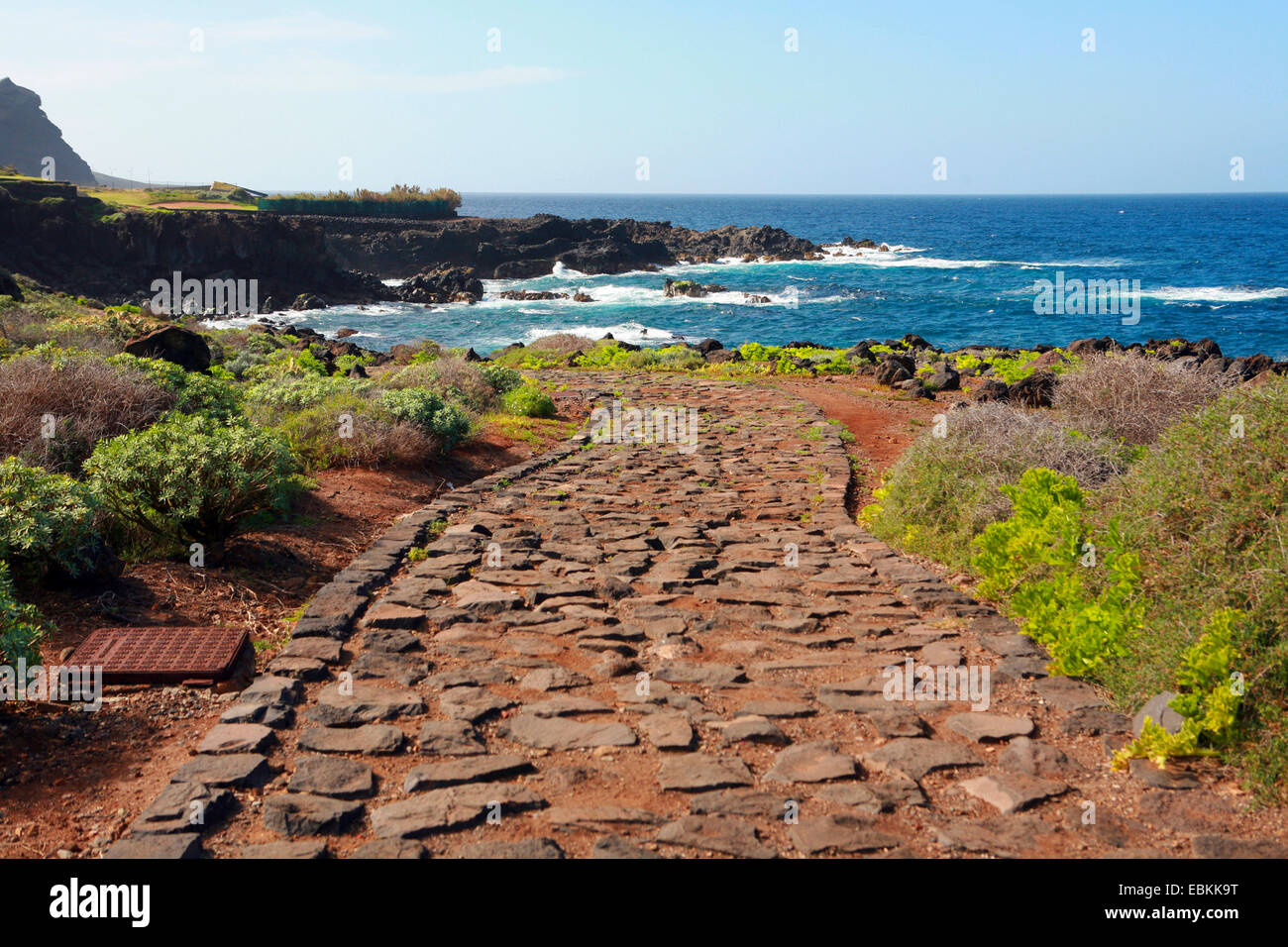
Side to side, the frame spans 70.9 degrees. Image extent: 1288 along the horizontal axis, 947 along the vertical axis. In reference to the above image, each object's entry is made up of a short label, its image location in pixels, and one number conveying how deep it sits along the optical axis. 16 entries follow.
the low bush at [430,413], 10.36
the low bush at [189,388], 9.44
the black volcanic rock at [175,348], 12.73
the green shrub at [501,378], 15.12
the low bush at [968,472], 7.17
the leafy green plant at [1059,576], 4.76
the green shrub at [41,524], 5.48
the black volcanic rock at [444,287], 51.59
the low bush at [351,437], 9.66
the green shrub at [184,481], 6.53
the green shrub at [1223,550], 3.81
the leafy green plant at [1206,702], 3.84
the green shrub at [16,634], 4.31
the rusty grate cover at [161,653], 4.85
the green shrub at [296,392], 10.71
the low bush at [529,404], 14.13
